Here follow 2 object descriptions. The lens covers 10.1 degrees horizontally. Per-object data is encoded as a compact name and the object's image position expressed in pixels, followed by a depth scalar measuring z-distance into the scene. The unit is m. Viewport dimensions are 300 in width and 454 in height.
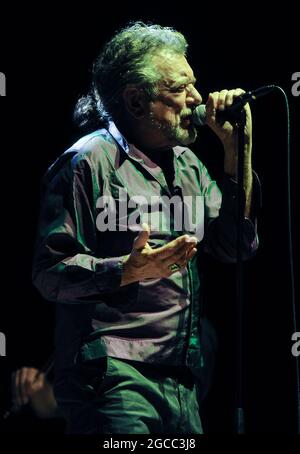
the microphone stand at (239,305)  4.93
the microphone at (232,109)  5.13
